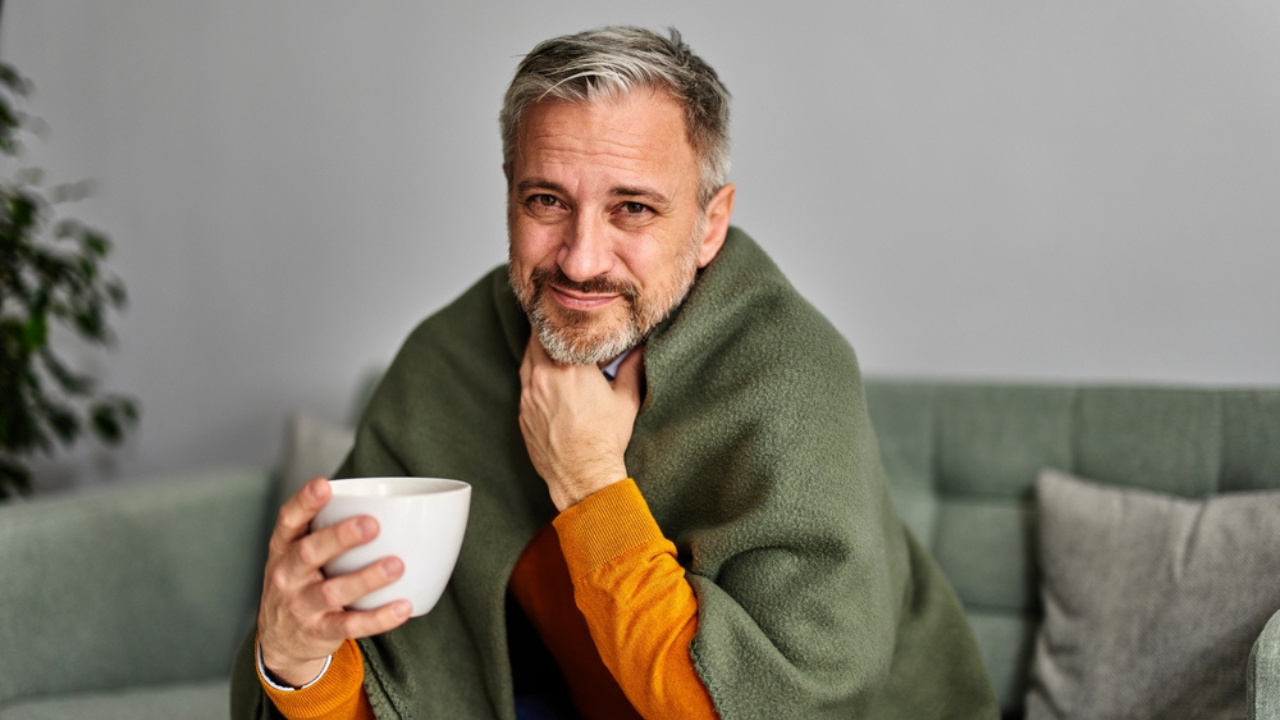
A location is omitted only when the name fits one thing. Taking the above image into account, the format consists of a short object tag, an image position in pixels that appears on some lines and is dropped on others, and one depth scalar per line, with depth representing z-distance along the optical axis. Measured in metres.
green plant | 2.01
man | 0.90
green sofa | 1.41
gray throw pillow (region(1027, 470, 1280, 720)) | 1.23
